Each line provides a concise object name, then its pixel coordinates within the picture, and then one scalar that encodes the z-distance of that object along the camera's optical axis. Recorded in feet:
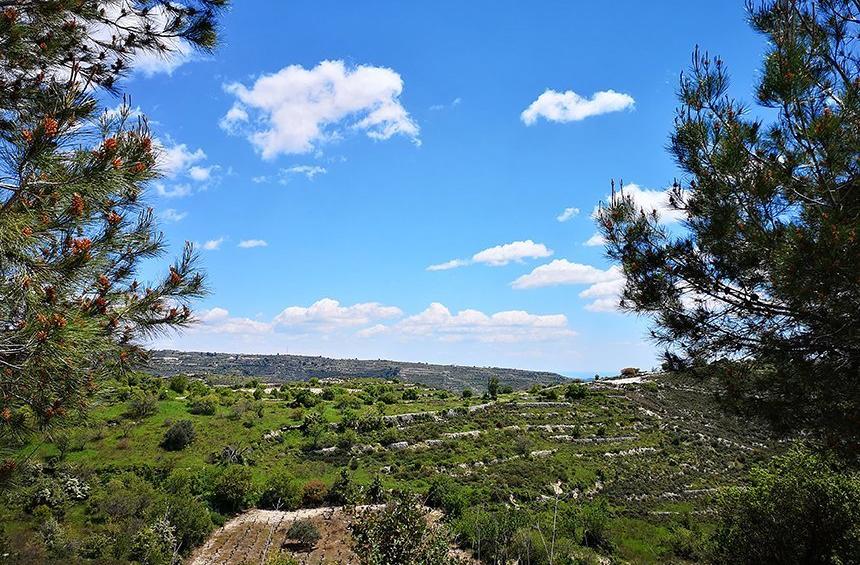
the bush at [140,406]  122.83
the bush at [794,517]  46.14
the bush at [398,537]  30.78
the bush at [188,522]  67.80
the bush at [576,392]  194.70
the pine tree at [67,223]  12.91
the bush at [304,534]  69.46
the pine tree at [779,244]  18.65
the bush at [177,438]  109.50
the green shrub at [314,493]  91.81
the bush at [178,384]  159.43
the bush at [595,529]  77.66
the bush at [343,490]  88.76
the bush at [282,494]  90.07
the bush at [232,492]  85.81
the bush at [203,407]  133.39
